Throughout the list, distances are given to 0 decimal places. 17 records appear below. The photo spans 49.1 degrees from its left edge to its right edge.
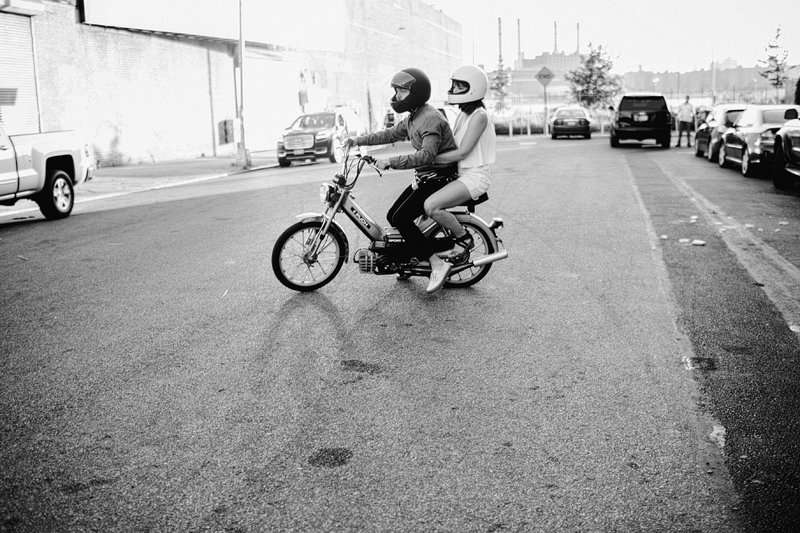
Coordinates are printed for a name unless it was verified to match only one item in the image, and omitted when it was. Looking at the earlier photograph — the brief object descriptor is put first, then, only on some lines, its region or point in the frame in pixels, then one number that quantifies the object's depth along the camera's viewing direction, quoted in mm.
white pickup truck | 13188
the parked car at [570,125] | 40406
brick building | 24844
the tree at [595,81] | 60062
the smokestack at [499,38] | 115619
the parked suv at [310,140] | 27438
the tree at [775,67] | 47688
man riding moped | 6994
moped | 7395
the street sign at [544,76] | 47841
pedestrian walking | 32906
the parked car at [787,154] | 15203
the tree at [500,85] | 91500
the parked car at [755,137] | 18453
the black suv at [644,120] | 31109
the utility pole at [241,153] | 27141
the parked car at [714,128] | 22812
